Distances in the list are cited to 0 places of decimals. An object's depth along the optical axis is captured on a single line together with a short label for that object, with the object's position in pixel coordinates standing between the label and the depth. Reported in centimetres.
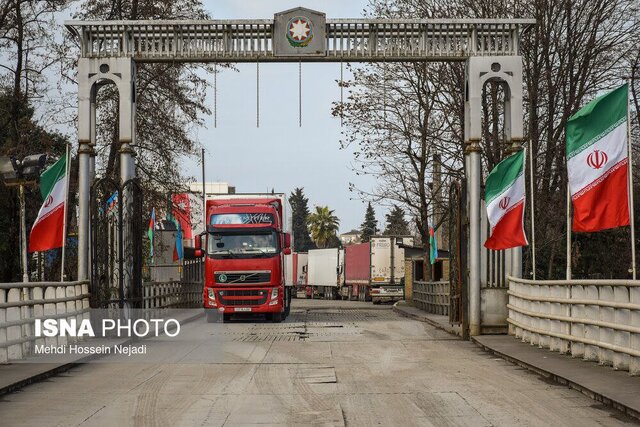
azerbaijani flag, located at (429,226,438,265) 4003
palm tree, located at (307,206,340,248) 16675
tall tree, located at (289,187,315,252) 18488
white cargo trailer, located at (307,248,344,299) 7494
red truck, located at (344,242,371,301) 6223
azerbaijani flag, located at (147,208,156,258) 3682
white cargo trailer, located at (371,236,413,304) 6072
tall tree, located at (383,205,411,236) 14100
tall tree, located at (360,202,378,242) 18025
